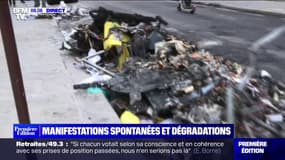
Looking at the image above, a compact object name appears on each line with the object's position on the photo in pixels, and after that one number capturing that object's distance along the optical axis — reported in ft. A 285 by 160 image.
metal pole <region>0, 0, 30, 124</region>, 17.58
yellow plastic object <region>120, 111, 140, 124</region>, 29.32
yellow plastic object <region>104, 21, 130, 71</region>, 45.51
